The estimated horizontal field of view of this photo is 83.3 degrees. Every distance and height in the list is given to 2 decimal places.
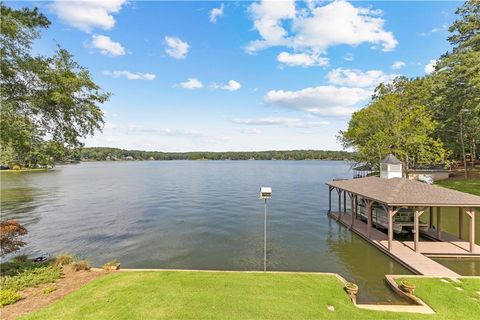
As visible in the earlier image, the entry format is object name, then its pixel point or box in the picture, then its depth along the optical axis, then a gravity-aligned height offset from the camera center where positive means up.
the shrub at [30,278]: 9.49 -4.52
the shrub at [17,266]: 10.77 -4.63
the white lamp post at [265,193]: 12.79 -1.70
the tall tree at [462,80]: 25.38 +8.01
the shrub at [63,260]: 12.12 -4.68
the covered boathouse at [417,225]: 13.20 -3.88
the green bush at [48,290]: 9.14 -4.54
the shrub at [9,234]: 11.64 -3.39
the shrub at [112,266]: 11.72 -4.75
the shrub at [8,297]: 8.18 -4.33
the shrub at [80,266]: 11.56 -4.67
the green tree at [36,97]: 8.76 +2.27
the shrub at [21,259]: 12.89 -5.00
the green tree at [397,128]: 33.31 +3.74
